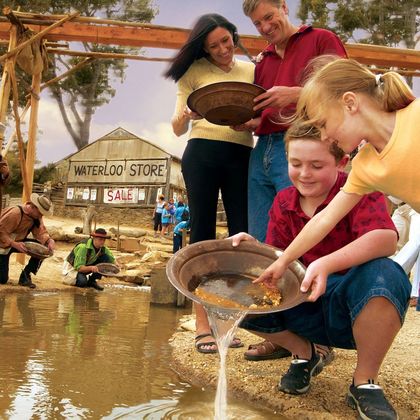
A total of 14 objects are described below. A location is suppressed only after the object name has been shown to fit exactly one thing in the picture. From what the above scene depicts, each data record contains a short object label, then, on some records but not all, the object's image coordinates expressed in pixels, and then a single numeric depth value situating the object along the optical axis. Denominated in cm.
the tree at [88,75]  2642
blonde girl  170
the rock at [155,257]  1090
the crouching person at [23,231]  664
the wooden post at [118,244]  1407
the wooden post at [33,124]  809
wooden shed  2533
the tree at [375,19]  2138
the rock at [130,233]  1792
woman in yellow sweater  303
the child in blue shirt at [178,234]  1202
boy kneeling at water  184
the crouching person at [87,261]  722
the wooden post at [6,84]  698
